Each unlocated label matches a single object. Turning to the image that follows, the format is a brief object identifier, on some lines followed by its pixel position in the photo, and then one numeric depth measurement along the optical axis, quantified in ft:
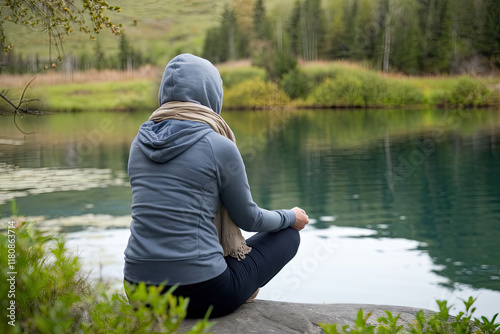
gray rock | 5.27
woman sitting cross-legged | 4.91
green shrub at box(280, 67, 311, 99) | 73.10
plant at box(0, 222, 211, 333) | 3.03
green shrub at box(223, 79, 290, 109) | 72.84
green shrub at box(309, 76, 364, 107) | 73.36
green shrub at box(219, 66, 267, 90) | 75.25
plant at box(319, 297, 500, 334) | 4.80
